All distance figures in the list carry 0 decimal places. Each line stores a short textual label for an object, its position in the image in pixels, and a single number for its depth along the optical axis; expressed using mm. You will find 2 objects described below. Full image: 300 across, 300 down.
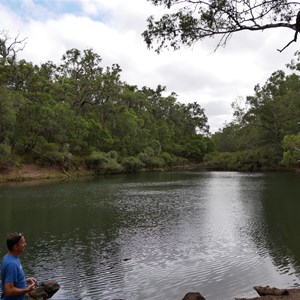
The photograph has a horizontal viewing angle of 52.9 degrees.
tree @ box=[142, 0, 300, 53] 8805
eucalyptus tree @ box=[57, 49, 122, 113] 51599
